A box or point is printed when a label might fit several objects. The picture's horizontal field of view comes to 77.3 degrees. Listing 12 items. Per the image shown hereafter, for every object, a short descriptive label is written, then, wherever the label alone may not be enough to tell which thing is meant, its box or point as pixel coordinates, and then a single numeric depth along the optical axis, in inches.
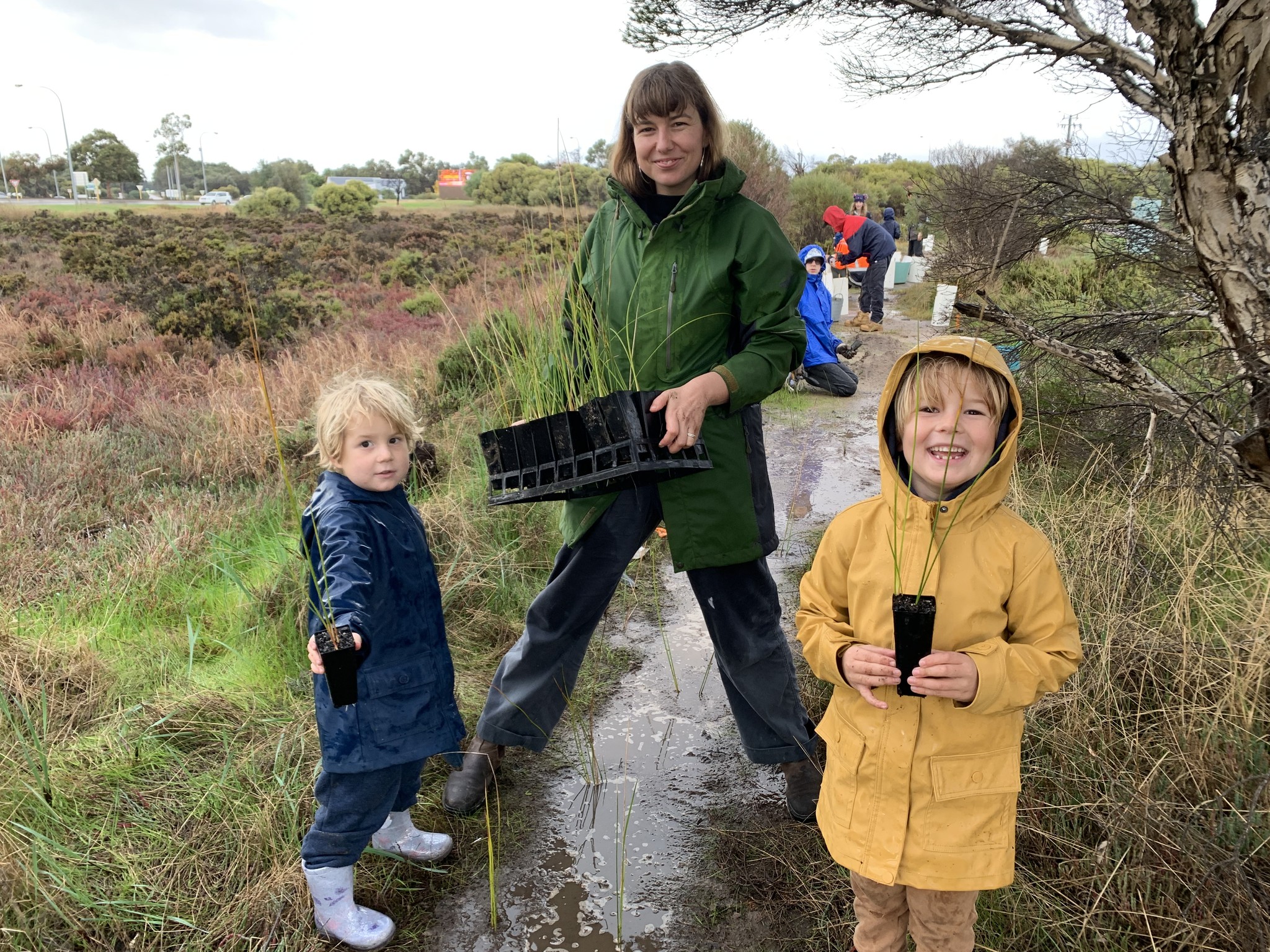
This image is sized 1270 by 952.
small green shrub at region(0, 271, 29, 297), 435.5
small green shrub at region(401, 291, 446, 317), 517.7
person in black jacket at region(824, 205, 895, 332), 449.1
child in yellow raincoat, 55.5
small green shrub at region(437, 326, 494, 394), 269.1
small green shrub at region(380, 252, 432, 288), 644.1
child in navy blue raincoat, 68.8
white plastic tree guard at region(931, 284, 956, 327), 314.3
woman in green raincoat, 79.2
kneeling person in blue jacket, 306.3
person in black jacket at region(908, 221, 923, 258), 810.8
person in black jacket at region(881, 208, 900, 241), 611.8
